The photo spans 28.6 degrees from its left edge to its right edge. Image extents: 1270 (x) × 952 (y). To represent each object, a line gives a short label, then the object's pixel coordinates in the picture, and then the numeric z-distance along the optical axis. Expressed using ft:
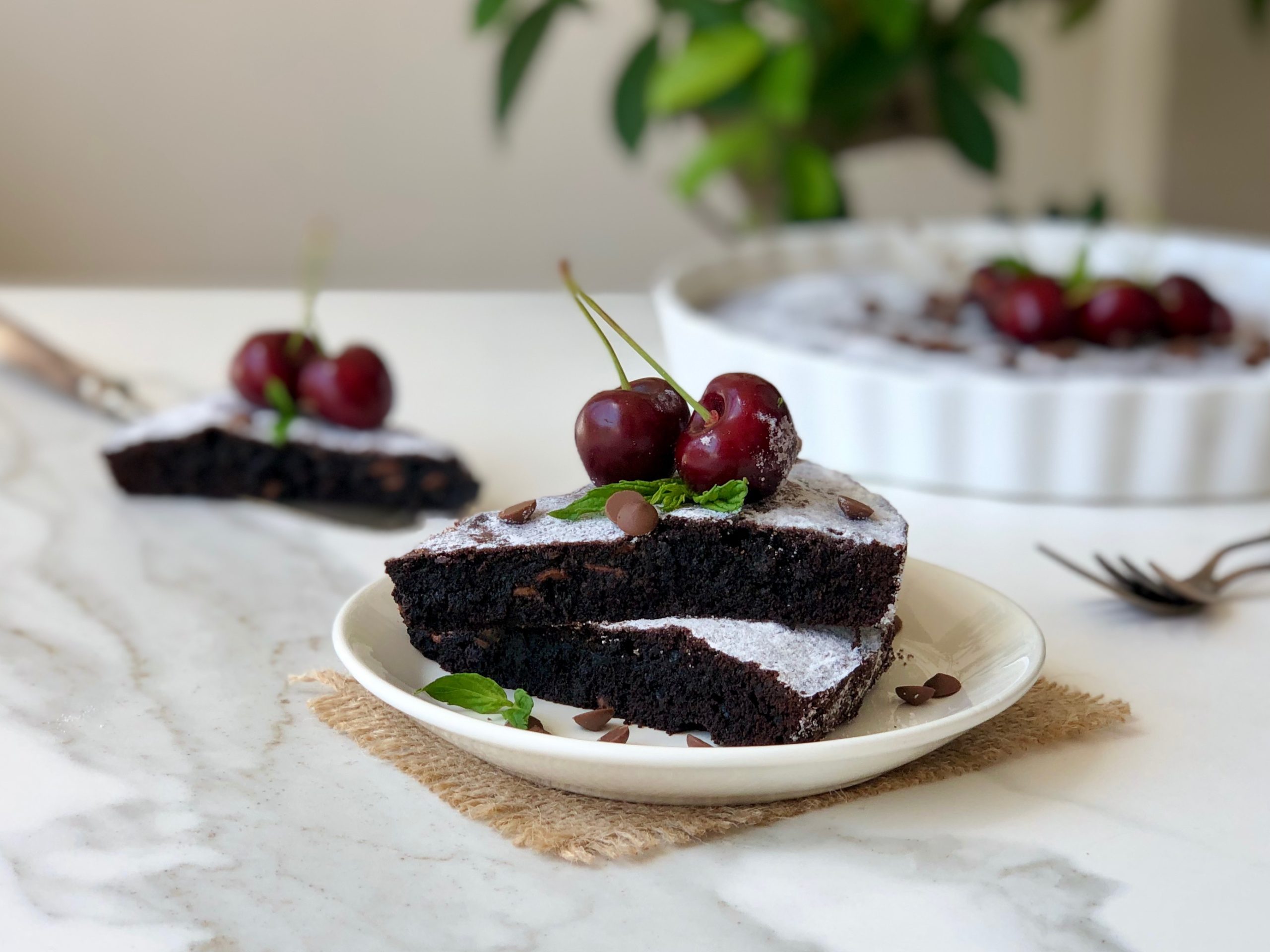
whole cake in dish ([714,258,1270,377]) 2.22
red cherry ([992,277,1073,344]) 2.26
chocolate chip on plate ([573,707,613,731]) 1.55
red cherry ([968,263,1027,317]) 2.37
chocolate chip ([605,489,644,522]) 1.54
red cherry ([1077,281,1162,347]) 2.26
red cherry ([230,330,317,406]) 2.10
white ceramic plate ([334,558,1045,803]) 1.41
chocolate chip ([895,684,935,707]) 1.55
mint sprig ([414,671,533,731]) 1.53
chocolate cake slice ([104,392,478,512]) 2.05
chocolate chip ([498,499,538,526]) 1.58
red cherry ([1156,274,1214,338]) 2.28
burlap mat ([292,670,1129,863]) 1.45
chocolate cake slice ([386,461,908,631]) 1.53
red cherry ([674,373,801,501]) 1.54
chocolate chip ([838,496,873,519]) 1.57
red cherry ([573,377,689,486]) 1.57
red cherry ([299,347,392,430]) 2.04
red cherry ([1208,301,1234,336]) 2.31
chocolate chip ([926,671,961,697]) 1.55
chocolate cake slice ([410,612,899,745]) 1.50
